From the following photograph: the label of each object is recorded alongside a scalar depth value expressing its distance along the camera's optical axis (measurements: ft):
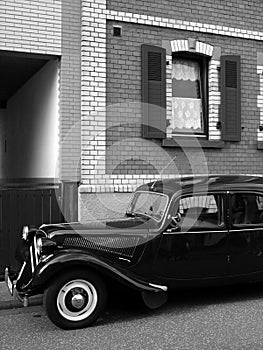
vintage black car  16.71
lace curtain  30.25
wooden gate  24.73
